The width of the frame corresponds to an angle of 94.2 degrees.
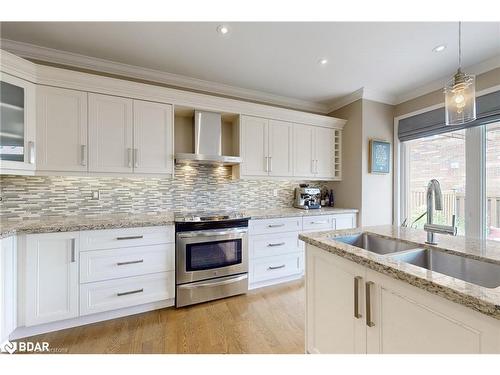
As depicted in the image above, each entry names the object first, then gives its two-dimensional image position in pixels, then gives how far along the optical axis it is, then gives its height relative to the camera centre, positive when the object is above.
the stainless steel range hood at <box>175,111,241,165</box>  2.78 +0.61
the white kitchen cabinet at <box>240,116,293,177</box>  3.03 +0.56
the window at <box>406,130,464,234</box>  2.79 +0.22
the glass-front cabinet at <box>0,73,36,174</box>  1.90 +0.54
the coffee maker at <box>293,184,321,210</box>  3.43 -0.13
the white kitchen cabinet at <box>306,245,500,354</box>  0.77 -0.54
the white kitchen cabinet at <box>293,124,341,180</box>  3.38 +0.55
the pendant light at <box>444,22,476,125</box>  1.34 +0.53
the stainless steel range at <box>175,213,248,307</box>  2.34 -0.73
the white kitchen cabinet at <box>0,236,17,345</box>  1.64 -0.72
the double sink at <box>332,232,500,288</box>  1.11 -0.39
